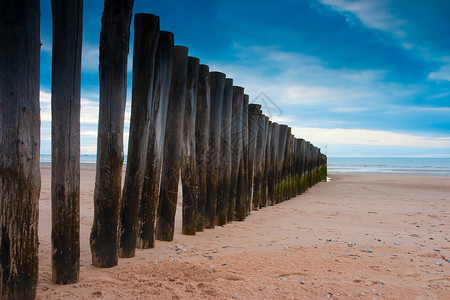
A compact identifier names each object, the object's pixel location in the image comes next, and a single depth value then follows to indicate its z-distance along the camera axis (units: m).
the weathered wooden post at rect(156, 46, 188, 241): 4.18
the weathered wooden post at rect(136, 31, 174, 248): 3.66
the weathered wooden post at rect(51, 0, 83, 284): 2.58
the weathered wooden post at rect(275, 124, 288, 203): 9.30
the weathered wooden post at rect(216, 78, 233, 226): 5.48
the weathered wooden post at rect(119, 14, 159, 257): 3.46
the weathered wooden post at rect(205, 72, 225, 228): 5.15
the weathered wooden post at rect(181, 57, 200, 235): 4.45
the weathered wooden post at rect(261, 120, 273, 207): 8.31
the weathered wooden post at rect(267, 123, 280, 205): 8.73
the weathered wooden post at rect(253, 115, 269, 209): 7.75
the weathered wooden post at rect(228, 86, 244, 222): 5.96
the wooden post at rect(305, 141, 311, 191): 13.90
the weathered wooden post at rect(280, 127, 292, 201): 9.95
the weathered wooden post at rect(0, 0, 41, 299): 2.27
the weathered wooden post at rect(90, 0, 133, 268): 2.98
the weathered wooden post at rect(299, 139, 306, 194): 12.59
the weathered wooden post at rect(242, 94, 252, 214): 6.41
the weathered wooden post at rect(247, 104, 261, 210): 6.74
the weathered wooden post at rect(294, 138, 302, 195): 11.82
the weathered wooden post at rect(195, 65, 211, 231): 4.80
